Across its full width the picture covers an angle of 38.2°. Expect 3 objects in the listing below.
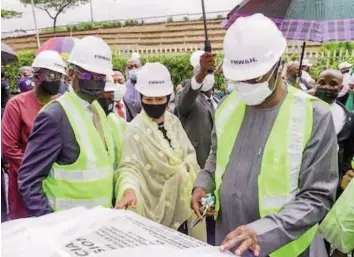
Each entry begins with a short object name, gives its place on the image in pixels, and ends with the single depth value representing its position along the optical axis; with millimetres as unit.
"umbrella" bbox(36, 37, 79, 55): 6900
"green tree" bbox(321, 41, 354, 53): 16672
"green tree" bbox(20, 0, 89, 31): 48281
